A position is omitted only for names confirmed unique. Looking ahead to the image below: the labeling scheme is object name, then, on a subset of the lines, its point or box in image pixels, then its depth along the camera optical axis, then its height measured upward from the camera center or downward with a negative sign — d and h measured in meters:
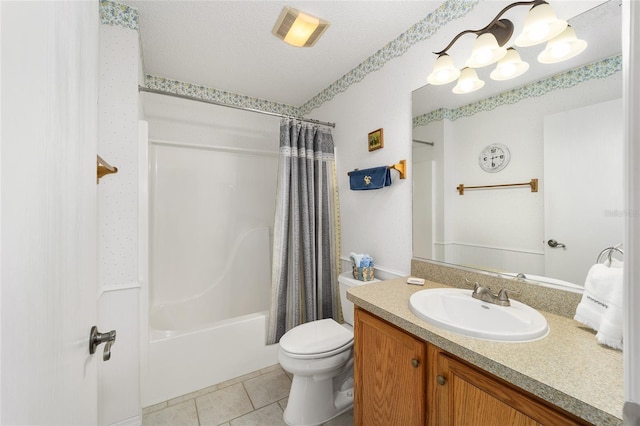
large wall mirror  0.96 +0.21
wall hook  1.18 +0.21
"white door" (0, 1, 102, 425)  0.26 +0.00
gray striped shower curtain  2.07 -0.17
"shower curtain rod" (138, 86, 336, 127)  1.70 +0.81
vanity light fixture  1.03 +0.73
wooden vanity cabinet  0.70 -0.59
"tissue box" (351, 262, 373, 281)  1.79 -0.43
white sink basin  0.83 -0.40
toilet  1.45 -0.90
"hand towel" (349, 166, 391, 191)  1.75 +0.24
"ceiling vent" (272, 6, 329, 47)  1.53 +1.16
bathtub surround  1.97 -0.15
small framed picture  1.85 +0.52
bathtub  1.71 -0.93
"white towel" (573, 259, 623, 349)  0.75 -0.30
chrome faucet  1.09 -0.37
